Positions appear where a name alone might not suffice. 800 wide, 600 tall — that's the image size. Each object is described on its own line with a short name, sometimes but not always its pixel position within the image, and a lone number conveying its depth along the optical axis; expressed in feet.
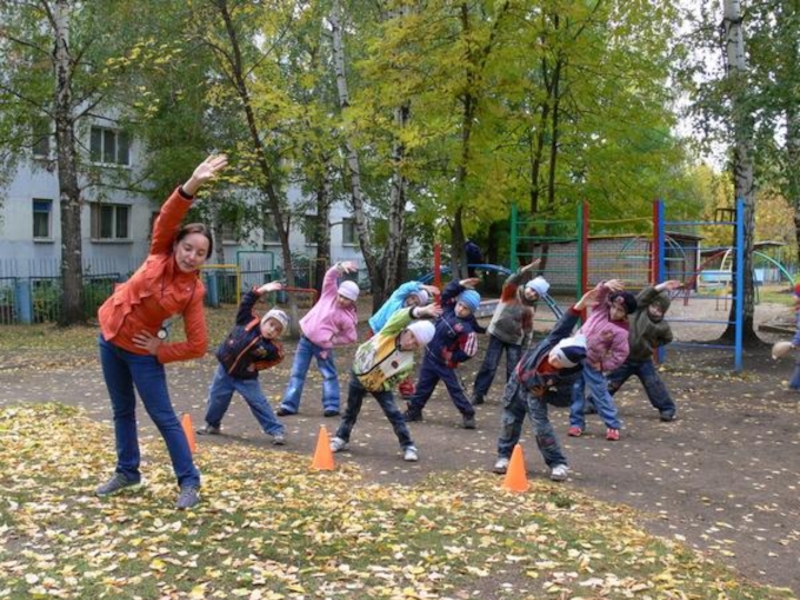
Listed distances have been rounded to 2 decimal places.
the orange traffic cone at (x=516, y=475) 20.49
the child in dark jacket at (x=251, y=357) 25.39
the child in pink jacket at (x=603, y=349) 27.86
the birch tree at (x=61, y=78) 62.34
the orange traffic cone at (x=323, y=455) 22.17
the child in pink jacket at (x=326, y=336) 30.50
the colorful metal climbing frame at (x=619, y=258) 42.52
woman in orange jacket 16.42
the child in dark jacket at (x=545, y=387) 20.81
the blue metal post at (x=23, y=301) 73.15
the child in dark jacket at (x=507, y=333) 33.04
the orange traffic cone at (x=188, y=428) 24.80
